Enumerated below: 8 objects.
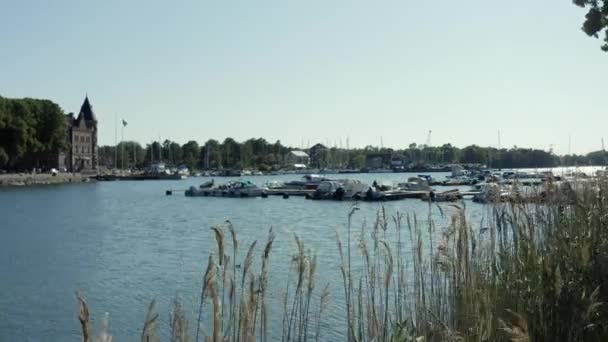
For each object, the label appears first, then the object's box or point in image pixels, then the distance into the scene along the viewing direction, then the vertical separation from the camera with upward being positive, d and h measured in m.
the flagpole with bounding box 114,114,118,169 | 175.75 +1.88
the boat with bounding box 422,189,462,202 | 56.56 -2.29
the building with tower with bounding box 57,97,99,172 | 149.50 +5.21
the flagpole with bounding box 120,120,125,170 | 181.00 +2.90
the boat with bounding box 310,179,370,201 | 73.44 -2.34
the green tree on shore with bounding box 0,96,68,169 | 111.12 +5.90
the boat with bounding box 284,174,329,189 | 91.08 -2.08
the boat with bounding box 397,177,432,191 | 77.65 -1.98
